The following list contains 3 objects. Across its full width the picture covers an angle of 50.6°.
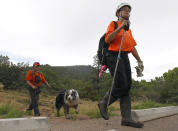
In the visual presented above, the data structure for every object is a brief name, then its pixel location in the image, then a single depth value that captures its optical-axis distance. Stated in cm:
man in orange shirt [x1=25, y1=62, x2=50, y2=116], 643
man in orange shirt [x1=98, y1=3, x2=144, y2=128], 348
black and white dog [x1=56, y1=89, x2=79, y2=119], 663
